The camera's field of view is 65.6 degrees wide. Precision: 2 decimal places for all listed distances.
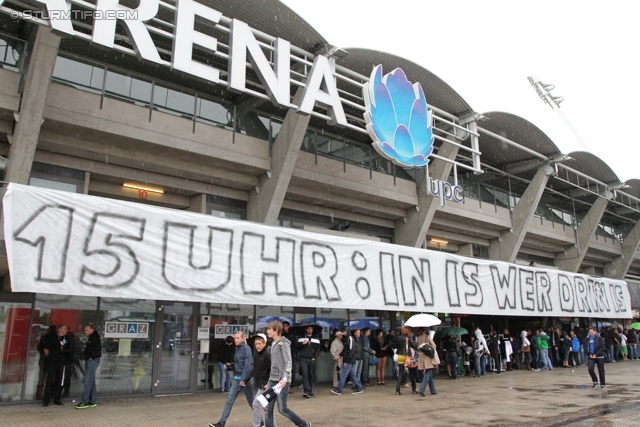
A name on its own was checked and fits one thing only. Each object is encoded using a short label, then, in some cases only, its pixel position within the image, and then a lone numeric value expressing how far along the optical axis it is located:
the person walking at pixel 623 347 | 25.58
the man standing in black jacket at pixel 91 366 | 10.91
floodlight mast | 88.75
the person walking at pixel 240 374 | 8.39
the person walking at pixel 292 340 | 14.49
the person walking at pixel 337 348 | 14.22
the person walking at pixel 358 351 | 14.70
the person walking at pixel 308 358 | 12.90
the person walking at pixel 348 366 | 13.61
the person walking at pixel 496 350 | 19.25
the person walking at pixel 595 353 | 13.48
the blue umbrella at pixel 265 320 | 15.14
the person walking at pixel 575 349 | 22.03
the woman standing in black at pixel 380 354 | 16.22
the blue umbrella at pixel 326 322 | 16.33
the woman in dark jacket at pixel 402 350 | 13.66
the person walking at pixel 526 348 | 20.52
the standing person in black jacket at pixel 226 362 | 13.45
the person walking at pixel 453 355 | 17.11
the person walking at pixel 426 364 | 12.92
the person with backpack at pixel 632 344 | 26.66
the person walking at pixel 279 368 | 7.54
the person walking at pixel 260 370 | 7.66
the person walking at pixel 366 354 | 15.55
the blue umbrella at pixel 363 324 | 17.34
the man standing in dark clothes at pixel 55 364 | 10.84
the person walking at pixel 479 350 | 18.16
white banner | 8.38
